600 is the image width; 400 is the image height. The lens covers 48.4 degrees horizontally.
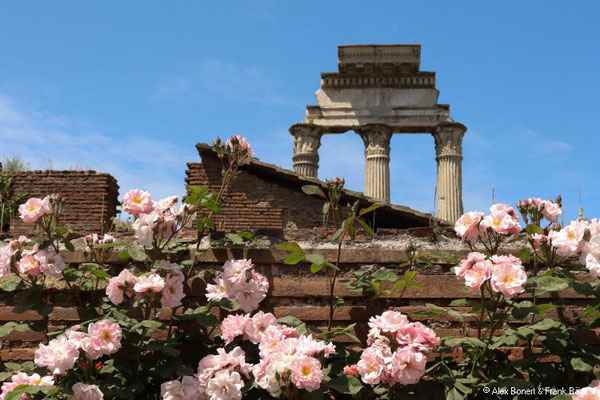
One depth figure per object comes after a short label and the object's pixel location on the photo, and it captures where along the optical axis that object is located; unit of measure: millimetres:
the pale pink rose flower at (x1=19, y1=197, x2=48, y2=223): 3012
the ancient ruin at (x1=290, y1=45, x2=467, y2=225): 14859
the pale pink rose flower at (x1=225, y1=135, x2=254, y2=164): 3391
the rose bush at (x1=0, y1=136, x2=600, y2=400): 2676
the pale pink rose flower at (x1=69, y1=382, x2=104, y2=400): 2691
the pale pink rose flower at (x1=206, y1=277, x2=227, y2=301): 3031
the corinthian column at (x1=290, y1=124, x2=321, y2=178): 14875
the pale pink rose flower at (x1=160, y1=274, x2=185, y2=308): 2971
